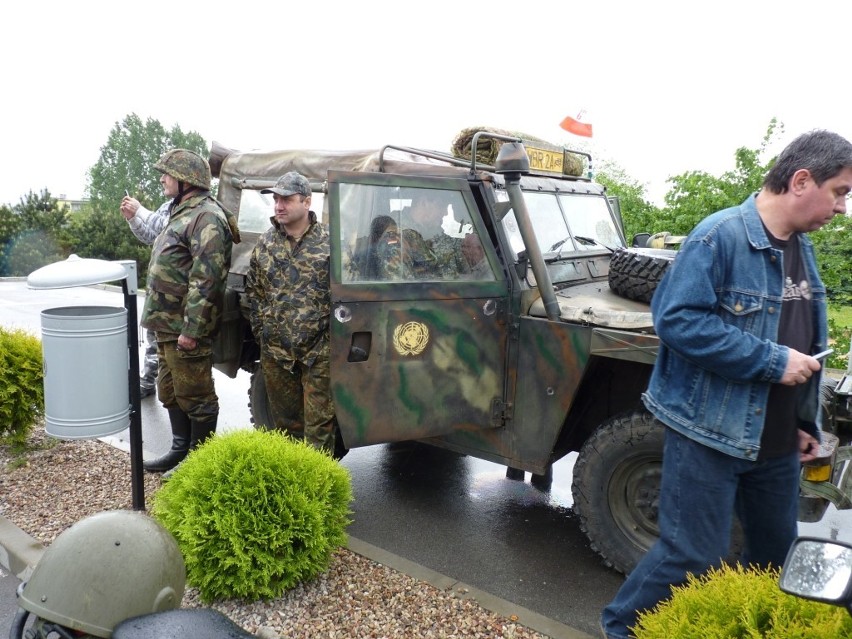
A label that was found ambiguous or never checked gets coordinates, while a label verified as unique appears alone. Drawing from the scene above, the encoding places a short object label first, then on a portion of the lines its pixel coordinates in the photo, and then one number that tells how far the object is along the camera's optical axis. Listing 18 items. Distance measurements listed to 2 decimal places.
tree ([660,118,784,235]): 7.99
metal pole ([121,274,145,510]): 3.69
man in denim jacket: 2.09
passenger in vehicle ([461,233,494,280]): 3.78
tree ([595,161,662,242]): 9.16
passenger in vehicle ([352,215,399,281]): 3.63
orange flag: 7.59
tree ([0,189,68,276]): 26.62
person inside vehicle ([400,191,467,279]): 3.73
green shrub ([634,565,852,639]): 1.54
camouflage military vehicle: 3.48
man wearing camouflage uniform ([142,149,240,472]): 4.24
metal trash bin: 3.50
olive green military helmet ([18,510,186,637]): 2.06
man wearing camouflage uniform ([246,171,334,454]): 3.96
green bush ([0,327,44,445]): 4.88
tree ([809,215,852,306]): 7.33
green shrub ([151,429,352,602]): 3.00
